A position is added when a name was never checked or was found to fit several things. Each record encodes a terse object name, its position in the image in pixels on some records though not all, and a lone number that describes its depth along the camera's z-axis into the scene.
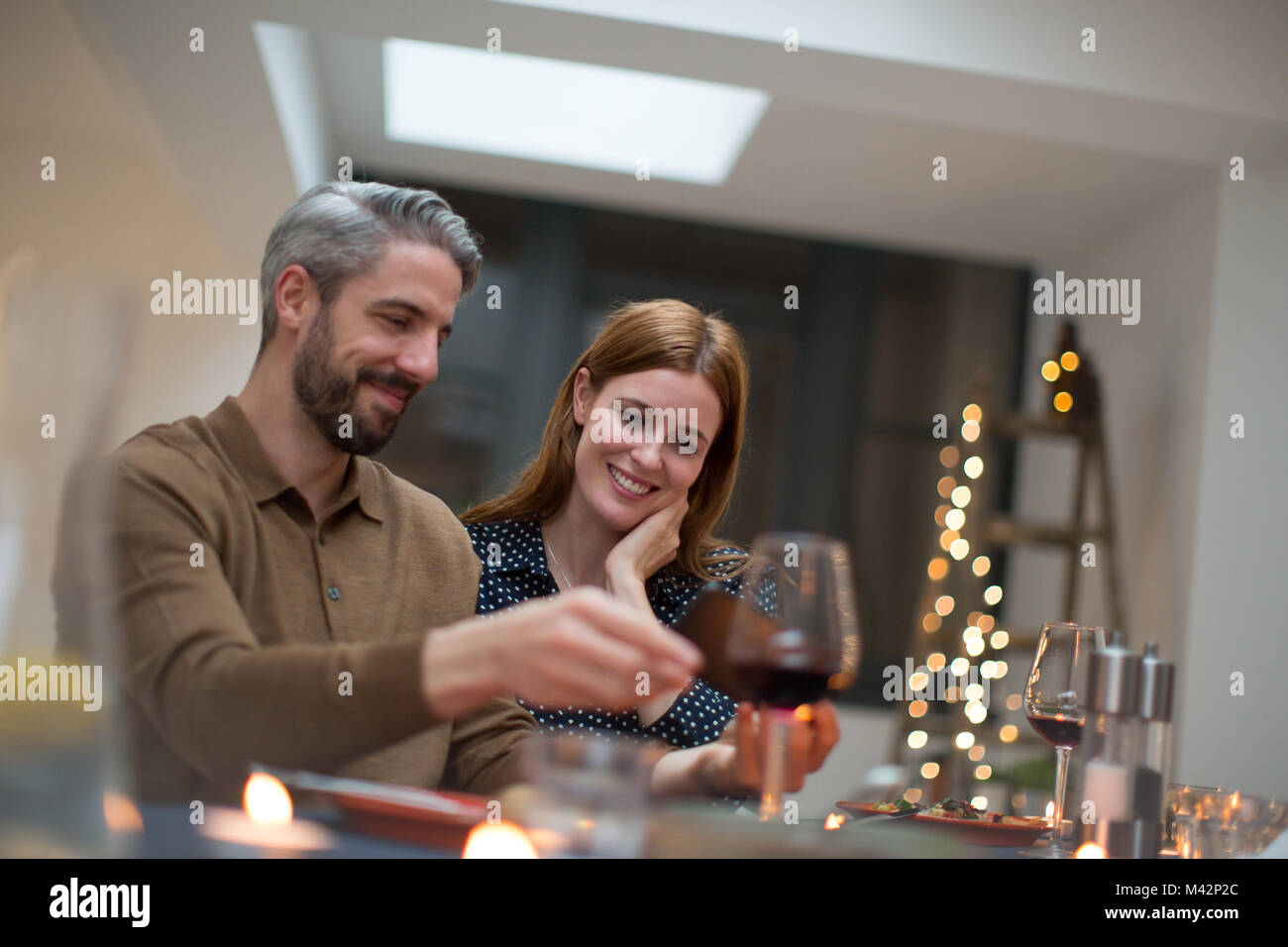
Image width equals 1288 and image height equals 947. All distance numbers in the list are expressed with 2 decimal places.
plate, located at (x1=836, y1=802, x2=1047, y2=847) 1.17
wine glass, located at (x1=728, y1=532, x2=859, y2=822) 0.83
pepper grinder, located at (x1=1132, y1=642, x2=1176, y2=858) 0.89
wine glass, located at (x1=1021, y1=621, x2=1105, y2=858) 1.21
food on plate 1.25
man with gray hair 0.85
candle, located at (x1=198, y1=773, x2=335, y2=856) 0.71
